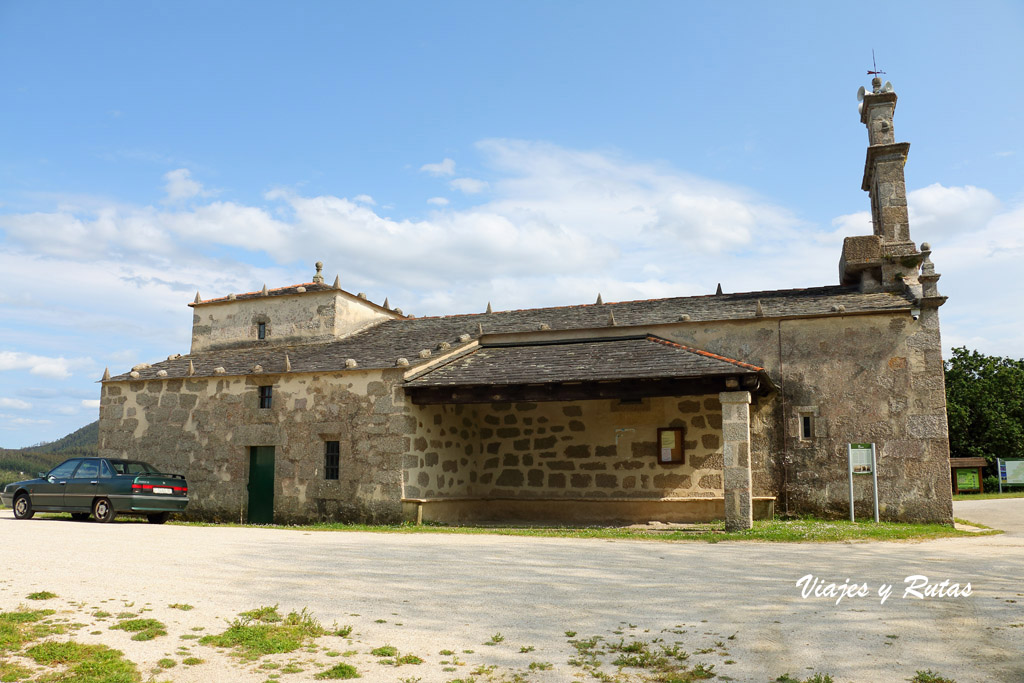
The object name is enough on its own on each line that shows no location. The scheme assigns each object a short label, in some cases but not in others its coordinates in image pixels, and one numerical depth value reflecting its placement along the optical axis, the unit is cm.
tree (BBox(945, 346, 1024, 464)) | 3142
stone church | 1416
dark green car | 1442
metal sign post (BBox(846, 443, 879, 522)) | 1368
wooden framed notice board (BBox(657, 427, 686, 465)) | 1565
